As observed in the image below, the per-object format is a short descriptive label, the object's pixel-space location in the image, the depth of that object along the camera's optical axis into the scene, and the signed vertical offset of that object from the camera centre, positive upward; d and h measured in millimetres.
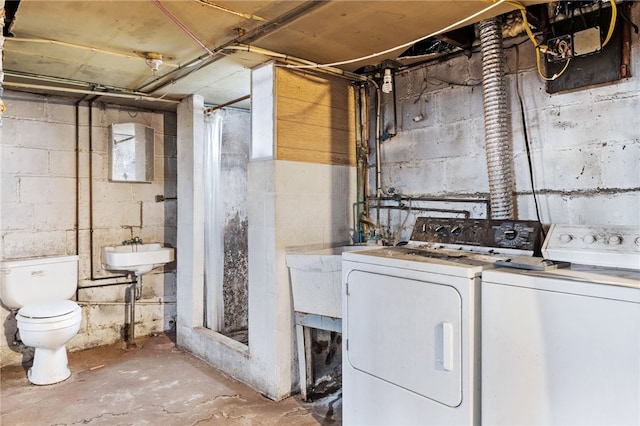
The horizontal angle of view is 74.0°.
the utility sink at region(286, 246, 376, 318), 2391 -404
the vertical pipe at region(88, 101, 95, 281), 3621 +278
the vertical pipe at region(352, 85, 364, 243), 2996 +334
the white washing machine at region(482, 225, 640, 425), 1226 -405
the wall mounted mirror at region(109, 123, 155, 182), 3662 +534
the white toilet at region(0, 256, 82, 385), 2826 -651
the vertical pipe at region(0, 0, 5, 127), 1250 +593
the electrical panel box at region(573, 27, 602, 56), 1903 +768
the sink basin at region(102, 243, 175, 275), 3477 -369
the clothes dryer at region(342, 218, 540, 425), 1548 -449
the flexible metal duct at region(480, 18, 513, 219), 2088 +453
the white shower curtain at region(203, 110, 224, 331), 3510 -76
